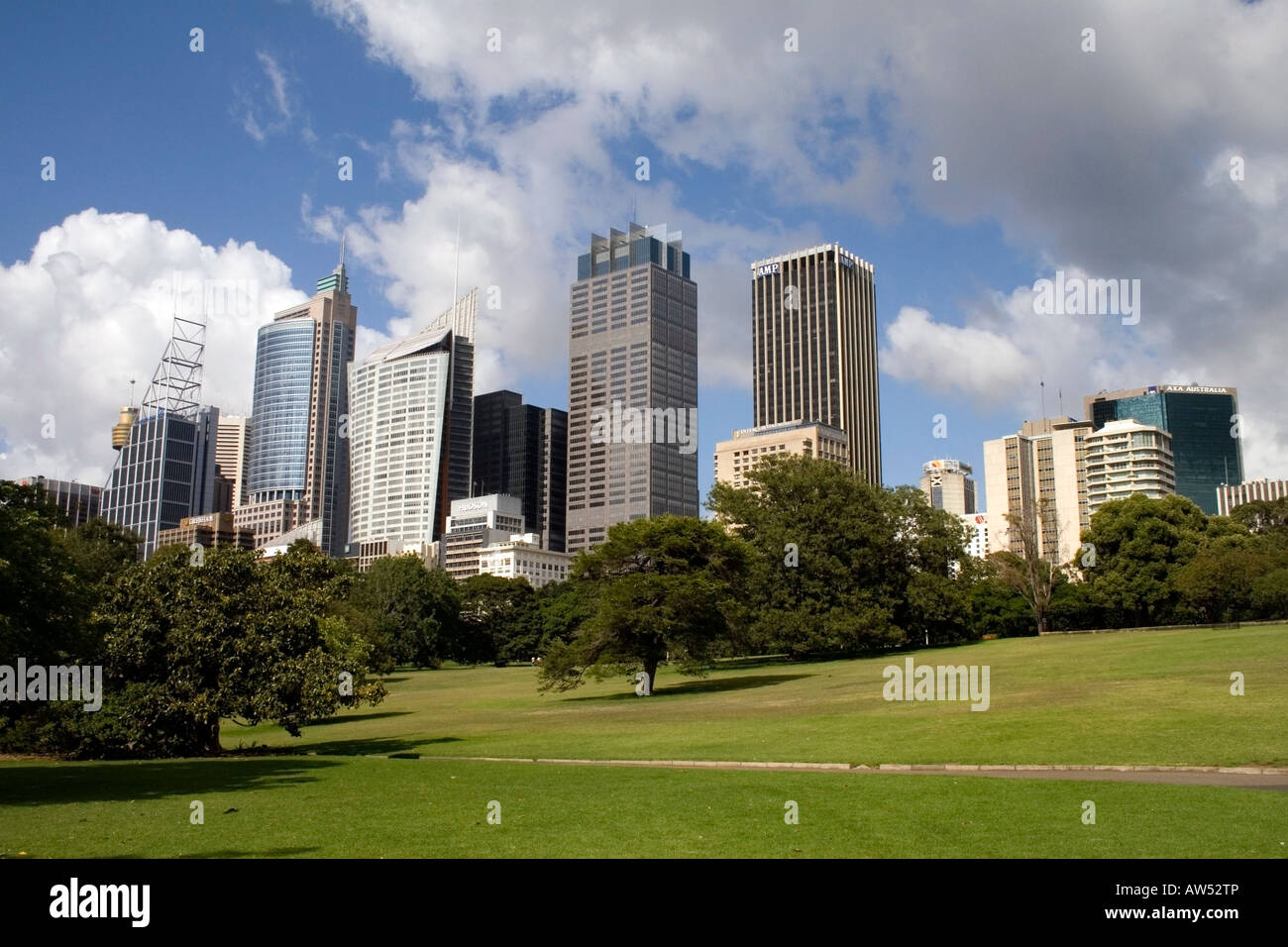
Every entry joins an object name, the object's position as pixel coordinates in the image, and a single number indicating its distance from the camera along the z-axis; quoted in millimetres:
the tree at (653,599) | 52281
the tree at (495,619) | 121812
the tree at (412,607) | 116375
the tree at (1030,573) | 89188
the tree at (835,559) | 70688
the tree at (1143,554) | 81438
